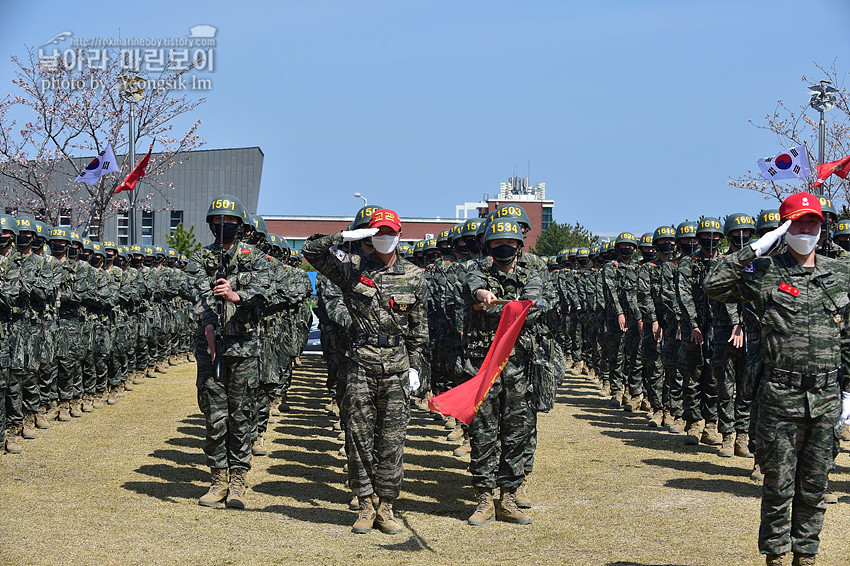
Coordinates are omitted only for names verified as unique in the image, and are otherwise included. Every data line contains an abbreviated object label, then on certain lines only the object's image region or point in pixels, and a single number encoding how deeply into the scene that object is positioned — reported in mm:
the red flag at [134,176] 27772
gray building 61750
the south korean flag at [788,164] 21094
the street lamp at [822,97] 22672
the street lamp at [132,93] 30458
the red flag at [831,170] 20078
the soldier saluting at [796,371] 6566
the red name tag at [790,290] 6668
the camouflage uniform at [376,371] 8453
